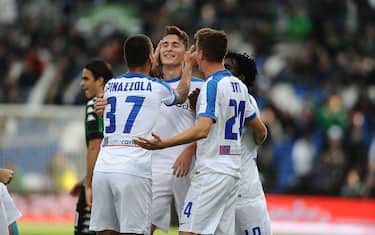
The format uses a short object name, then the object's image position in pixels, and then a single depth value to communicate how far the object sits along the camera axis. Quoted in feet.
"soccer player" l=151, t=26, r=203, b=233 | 68.54
